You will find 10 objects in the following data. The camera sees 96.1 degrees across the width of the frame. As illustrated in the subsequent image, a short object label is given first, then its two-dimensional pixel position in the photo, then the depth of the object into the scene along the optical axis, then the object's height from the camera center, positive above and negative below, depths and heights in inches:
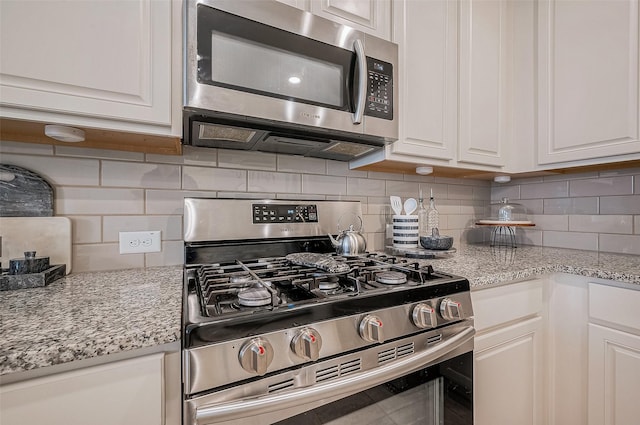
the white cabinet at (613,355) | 39.2 -20.1
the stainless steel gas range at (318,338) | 22.1 -11.3
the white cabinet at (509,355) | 39.8 -20.9
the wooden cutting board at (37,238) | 34.9 -3.2
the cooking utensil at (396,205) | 60.6 +1.7
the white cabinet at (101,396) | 18.3 -12.6
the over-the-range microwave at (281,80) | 34.3 +18.1
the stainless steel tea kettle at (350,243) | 45.9 -4.9
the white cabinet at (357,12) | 42.5 +31.2
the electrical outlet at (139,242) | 42.2 -4.4
